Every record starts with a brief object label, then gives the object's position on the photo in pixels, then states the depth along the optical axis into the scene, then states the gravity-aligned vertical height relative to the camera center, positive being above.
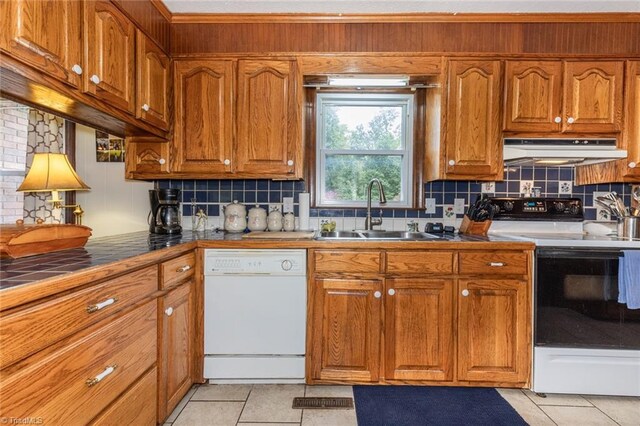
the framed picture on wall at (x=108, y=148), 2.59 +0.40
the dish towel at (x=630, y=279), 1.95 -0.40
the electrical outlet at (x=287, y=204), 2.72 +0.00
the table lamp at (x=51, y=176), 1.96 +0.14
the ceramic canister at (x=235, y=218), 2.57 -0.11
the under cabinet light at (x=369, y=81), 2.35 +0.85
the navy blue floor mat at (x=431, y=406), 1.80 -1.10
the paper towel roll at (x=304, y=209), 2.65 -0.04
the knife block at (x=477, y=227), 2.45 -0.15
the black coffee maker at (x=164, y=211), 2.32 -0.06
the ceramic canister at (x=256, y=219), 2.61 -0.11
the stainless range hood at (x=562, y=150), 2.26 +0.37
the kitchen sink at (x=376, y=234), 2.47 -0.21
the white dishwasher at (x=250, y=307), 2.08 -0.61
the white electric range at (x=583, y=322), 2.00 -0.66
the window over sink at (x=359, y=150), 2.78 +0.43
